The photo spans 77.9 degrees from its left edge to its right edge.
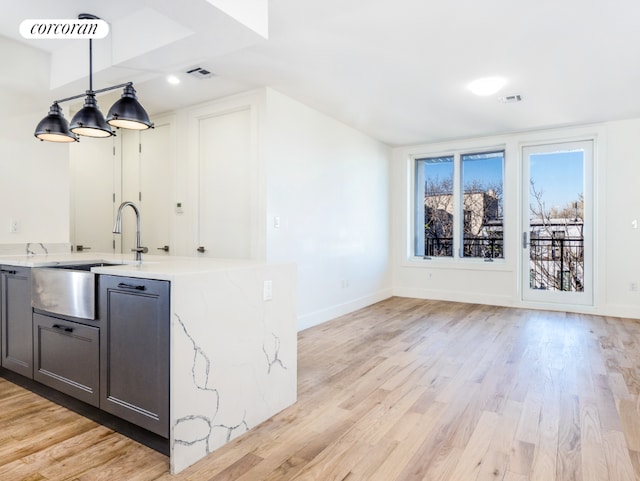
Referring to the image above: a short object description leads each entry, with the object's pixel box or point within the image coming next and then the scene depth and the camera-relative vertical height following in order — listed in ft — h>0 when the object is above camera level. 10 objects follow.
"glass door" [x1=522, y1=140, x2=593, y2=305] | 17.83 +0.66
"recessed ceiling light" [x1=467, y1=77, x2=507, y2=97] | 12.34 +4.88
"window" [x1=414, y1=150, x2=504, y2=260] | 19.98 +1.69
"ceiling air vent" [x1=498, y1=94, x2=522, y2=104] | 13.91 +4.96
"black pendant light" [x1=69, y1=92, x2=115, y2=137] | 8.11 +2.40
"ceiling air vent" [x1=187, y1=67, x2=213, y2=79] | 11.51 +4.92
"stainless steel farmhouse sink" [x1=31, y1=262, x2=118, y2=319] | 7.07 -1.04
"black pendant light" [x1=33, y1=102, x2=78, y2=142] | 8.72 +2.43
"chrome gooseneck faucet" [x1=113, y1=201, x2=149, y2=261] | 8.05 +0.14
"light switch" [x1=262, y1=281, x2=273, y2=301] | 7.45 -1.02
